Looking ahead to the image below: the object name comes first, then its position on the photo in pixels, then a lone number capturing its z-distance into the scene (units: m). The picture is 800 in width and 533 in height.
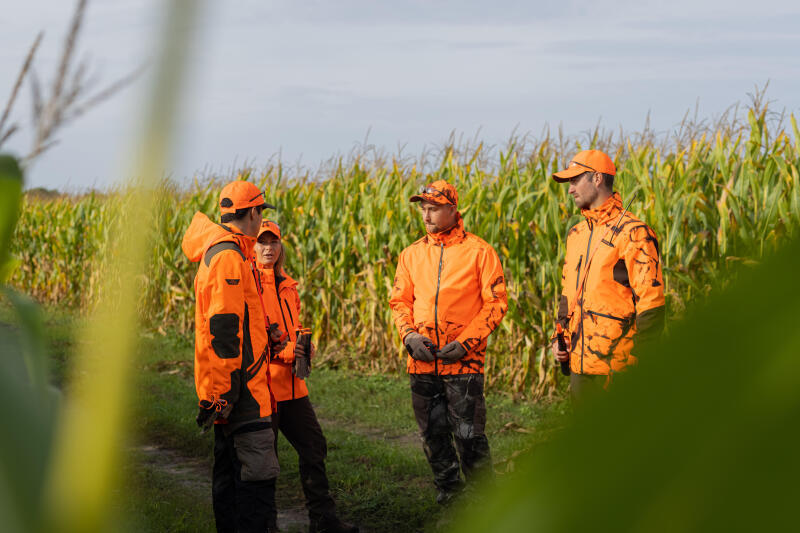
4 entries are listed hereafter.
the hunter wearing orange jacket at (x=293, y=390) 4.74
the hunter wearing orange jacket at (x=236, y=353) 3.96
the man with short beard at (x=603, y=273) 4.14
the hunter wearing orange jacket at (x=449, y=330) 4.98
